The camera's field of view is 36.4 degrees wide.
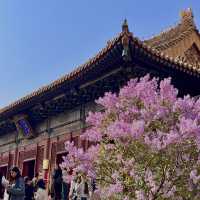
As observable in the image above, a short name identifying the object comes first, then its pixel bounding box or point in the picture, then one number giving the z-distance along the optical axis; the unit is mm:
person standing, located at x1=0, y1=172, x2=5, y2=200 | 11609
